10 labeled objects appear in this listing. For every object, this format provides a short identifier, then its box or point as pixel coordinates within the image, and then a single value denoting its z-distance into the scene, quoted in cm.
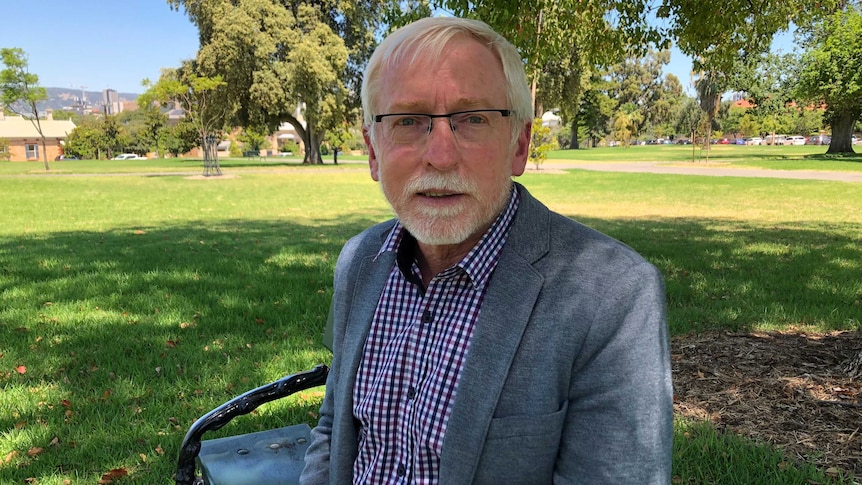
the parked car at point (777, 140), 10406
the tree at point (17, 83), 3384
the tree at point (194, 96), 2877
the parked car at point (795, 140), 9894
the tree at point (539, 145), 2672
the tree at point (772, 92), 4369
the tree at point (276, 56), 3484
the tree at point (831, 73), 3294
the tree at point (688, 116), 7388
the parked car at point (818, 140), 9238
